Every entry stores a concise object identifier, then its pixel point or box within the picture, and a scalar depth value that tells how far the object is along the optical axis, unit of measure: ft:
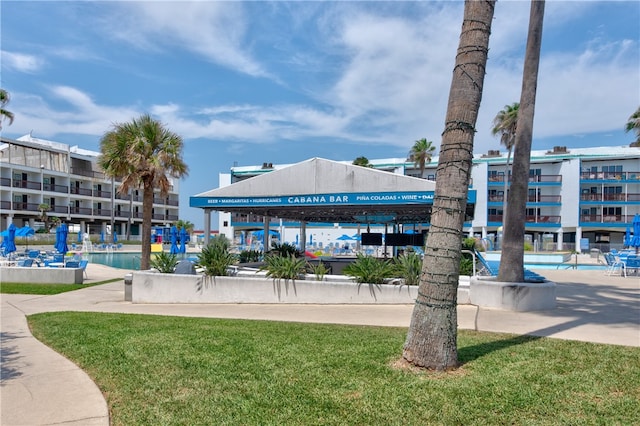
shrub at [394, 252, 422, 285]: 38.22
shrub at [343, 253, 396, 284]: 38.50
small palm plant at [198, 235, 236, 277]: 42.63
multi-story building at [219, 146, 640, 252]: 182.60
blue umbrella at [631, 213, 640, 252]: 79.10
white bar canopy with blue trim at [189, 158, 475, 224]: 40.73
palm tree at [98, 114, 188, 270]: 58.23
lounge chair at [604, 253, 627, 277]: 68.55
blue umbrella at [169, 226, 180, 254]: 134.37
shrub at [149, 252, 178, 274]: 45.37
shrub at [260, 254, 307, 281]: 40.55
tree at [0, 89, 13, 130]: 66.74
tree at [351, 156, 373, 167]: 205.61
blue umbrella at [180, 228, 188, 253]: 132.85
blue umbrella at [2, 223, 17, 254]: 72.59
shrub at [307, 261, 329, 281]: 41.01
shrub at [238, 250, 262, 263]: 56.43
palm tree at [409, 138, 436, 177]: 187.93
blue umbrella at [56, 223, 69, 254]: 71.77
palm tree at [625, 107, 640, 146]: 102.60
